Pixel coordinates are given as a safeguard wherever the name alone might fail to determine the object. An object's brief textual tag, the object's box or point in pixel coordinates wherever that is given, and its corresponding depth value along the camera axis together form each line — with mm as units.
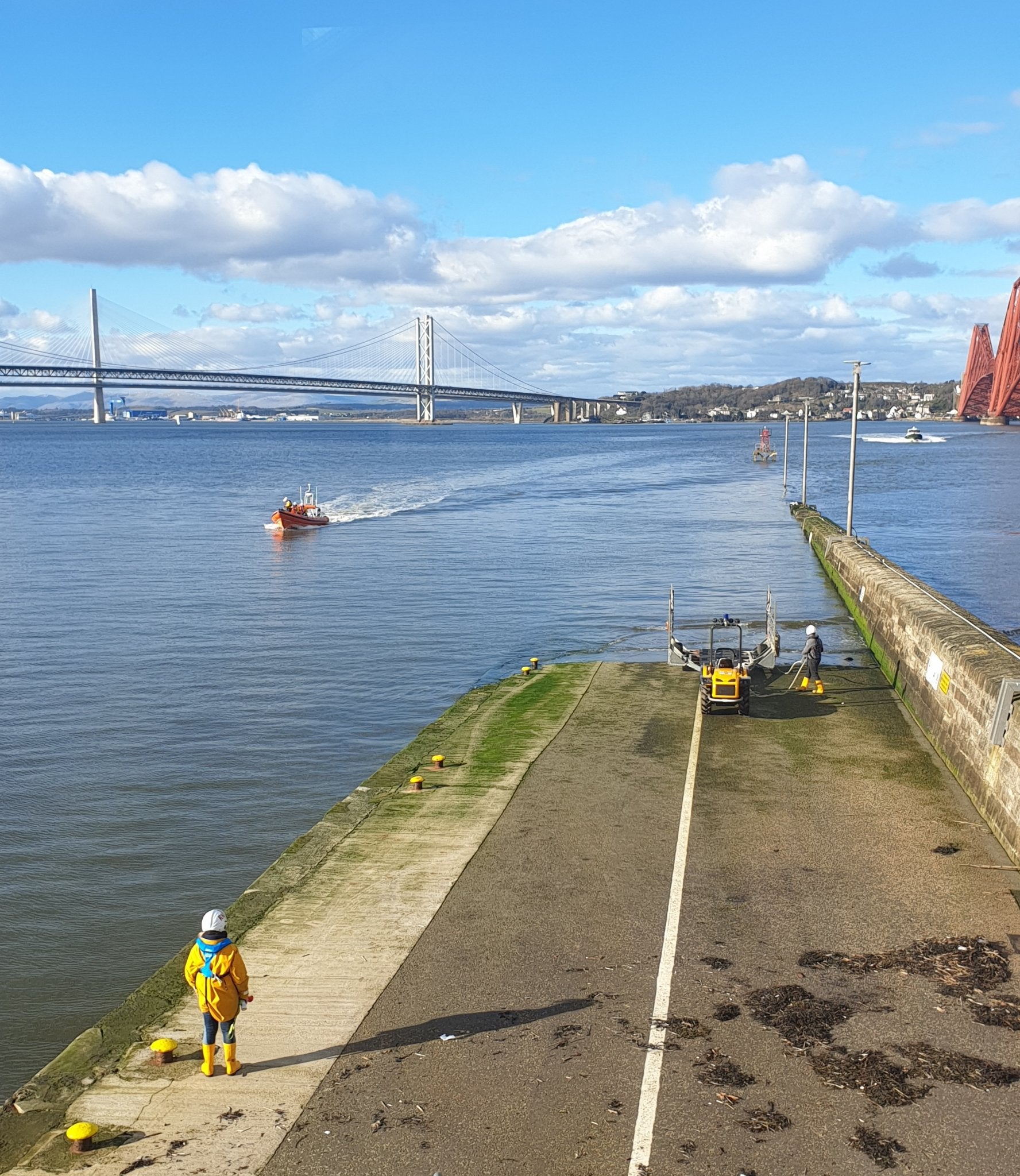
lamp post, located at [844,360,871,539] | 37844
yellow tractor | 19875
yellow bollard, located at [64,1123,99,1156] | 8117
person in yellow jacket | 8734
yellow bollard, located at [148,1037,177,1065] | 9297
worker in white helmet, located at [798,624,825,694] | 21922
